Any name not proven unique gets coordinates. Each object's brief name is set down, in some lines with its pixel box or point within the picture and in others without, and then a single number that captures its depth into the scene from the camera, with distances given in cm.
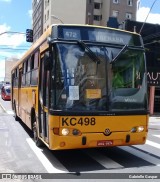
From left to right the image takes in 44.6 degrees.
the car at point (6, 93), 2285
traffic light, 1571
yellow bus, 416
